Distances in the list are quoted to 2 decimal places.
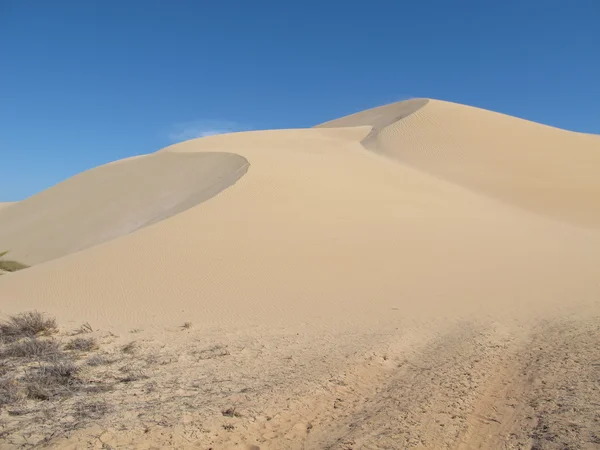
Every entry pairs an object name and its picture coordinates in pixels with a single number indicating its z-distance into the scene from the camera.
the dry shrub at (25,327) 5.98
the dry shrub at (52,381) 4.12
